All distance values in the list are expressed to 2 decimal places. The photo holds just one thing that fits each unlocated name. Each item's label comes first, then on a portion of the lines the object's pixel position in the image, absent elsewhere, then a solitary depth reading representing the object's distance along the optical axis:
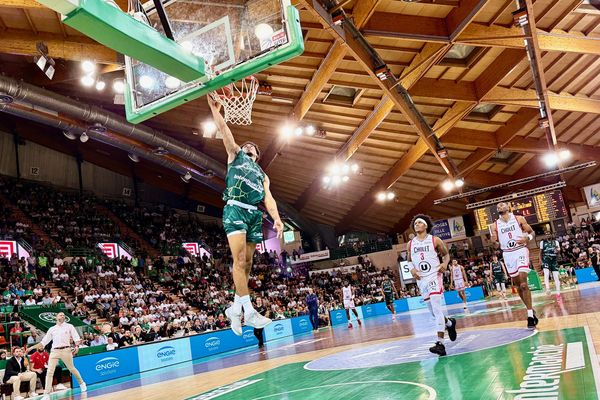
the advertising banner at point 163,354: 13.93
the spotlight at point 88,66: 14.29
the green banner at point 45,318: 15.59
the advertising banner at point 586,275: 21.78
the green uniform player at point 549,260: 16.59
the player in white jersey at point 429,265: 7.21
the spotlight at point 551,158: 23.60
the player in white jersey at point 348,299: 18.75
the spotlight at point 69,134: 19.87
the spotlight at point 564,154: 24.00
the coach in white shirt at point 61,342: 10.44
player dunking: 4.27
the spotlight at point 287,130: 19.70
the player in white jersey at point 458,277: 17.44
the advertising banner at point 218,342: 15.43
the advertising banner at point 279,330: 18.06
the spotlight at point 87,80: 15.23
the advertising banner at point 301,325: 20.22
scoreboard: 25.34
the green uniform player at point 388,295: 21.96
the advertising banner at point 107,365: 12.30
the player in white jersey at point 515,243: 8.40
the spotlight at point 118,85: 15.62
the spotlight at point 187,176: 25.66
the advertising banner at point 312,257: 37.28
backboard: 4.29
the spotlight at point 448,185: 26.64
